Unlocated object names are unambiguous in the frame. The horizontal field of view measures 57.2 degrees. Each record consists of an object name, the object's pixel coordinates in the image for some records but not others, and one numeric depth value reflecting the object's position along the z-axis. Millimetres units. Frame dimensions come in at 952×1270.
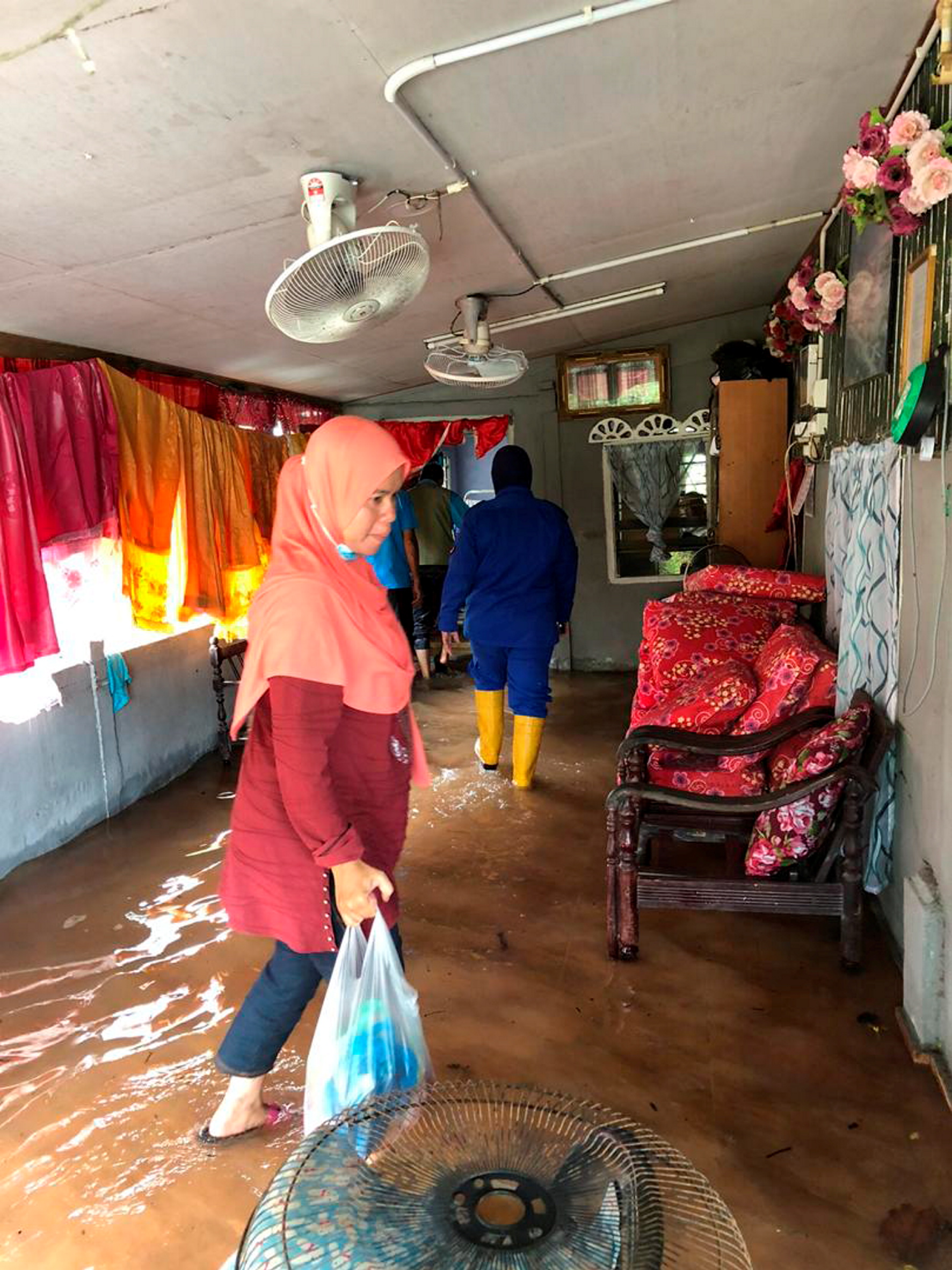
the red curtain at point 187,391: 3977
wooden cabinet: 4945
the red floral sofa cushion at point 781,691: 2855
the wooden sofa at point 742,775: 2373
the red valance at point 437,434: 6480
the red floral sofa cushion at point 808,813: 2350
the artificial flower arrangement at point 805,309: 3367
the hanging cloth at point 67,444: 3029
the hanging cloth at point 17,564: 2924
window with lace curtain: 6320
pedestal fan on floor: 939
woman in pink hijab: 1479
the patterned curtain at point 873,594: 2518
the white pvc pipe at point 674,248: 3762
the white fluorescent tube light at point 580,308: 4582
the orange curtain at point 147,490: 3527
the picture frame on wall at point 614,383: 6176
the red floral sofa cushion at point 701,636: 3561
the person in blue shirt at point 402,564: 5590
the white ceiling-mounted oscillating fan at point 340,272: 2078
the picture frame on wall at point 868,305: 2635
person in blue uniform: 3891
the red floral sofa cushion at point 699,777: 2779
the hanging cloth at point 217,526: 4074
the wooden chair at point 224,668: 4523
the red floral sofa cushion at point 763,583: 3811
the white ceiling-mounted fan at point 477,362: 3824
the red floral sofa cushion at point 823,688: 2906
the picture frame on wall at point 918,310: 2146
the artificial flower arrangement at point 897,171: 1999
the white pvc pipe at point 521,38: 1758
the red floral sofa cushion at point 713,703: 2932
